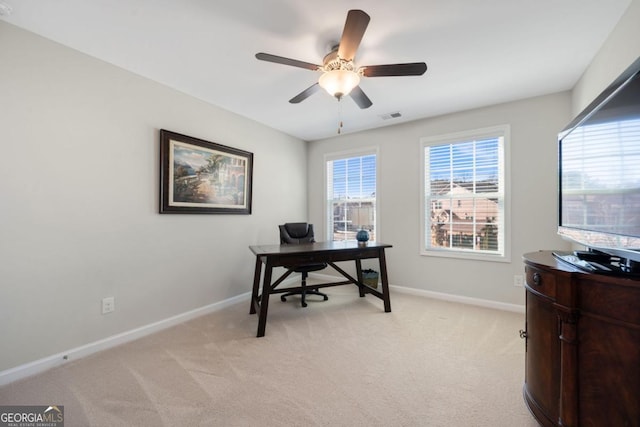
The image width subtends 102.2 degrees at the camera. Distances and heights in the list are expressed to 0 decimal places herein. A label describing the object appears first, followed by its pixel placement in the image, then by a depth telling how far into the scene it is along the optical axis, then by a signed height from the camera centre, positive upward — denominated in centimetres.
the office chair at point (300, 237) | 322 -32
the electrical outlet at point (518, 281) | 293 -75
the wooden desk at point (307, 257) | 247 -46
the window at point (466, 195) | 310 +26
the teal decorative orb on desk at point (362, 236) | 327 -27
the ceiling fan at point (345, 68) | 164 +102
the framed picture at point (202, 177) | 262 +42
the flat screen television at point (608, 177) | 107 +19
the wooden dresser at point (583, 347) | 101 -58
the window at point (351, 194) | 403 +33
